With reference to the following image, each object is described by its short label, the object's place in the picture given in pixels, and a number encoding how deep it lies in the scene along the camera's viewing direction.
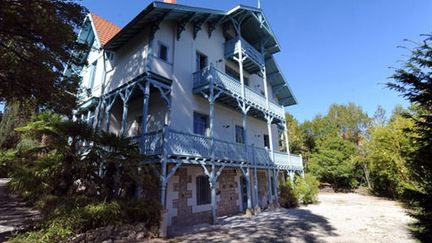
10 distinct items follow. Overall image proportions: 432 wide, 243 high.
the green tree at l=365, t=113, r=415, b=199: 16.91
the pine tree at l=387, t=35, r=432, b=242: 4.92
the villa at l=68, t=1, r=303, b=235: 10.73
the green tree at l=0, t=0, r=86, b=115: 6.67
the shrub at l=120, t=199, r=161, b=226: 7.72
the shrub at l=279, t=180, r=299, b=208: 15.71
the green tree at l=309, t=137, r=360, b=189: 27.61
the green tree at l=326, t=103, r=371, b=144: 38.28
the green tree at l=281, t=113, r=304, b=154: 34.37
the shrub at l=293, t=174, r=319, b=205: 16.59
